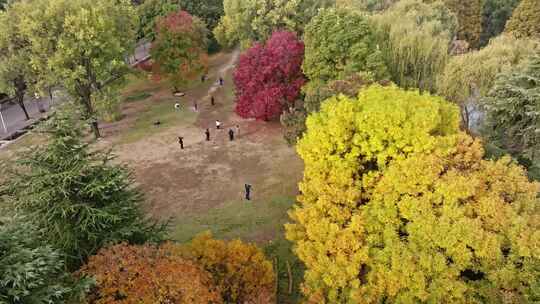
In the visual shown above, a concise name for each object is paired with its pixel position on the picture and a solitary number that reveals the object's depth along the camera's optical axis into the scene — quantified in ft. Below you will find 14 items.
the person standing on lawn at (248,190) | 73.42
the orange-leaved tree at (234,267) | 46.52
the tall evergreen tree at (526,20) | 109.91
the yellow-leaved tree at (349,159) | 43.75
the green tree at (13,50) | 93.91
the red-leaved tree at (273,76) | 94.79
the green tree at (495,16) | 140.87
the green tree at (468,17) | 130.41
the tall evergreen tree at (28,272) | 30.17
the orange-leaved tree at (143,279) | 35.96
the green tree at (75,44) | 90.17
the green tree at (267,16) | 118.62
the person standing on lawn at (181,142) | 91.83
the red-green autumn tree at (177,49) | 118.73
